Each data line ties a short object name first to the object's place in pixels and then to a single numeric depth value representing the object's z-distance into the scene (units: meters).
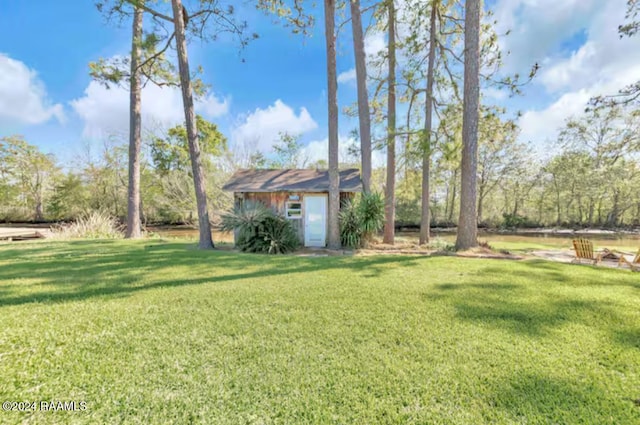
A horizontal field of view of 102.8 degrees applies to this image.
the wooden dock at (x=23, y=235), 11.32
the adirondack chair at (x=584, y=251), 6.63
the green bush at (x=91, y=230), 10.85
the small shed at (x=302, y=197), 9.02
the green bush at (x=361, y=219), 8.33
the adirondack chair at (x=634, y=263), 5.65
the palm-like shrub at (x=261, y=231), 7.77
